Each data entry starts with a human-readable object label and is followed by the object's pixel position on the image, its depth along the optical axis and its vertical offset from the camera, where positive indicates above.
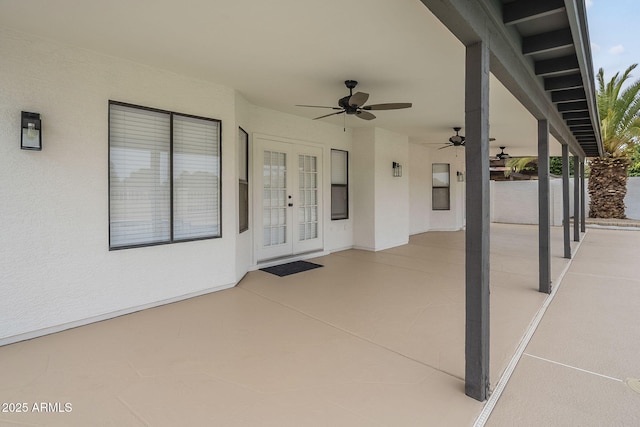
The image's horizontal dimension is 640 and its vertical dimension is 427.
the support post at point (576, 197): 8.18 +0.39
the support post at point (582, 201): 9.55 +0.33
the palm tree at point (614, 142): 10.37 +2.47
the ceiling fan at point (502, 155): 10.09 +1.82
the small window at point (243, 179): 5.00 +0.55
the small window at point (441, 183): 11.04 +1.00
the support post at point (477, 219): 2.14 -0.04
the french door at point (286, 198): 5.78 +0.28
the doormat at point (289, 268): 5.52 -0.99
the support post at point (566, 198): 5.78 +0.27
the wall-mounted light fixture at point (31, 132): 2.95 +0.75
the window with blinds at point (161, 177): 3.64 +0.44
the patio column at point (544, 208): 4.13 +0.06
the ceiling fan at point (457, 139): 7.20 +1.63
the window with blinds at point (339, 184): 7.27 +0.64
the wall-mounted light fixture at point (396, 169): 7.82 +1.05
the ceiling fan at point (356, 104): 4.02 +1.42
